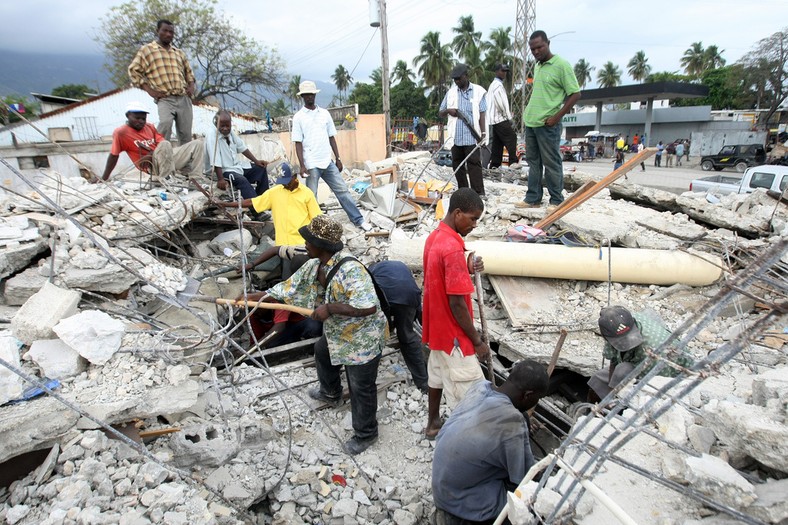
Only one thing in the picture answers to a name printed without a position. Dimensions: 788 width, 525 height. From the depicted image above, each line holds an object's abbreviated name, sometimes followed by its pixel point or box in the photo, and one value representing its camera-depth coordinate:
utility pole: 13.43
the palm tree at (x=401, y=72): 49.16
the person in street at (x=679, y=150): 24.98
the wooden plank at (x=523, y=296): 4.29
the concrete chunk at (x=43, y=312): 2.93
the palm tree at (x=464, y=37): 43.03
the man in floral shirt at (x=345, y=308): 3.09
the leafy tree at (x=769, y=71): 30.78
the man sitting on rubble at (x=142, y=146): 5.55
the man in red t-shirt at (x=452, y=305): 2.88
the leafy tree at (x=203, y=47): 22.70
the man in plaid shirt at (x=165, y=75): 6.03
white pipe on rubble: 4.31
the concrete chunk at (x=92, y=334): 2.89
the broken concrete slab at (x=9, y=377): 2.47
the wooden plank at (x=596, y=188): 4.20
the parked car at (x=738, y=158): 21.25
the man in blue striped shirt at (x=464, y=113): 5.80
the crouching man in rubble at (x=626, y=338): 2.95
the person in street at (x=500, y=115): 6.77
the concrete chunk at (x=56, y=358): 2.78
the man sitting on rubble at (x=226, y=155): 5.59
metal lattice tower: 20.07
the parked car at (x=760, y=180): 8.93
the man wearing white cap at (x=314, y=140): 5.59
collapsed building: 1.68
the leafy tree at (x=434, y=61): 41.69
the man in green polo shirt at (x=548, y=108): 4.97
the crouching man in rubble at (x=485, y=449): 2.25
